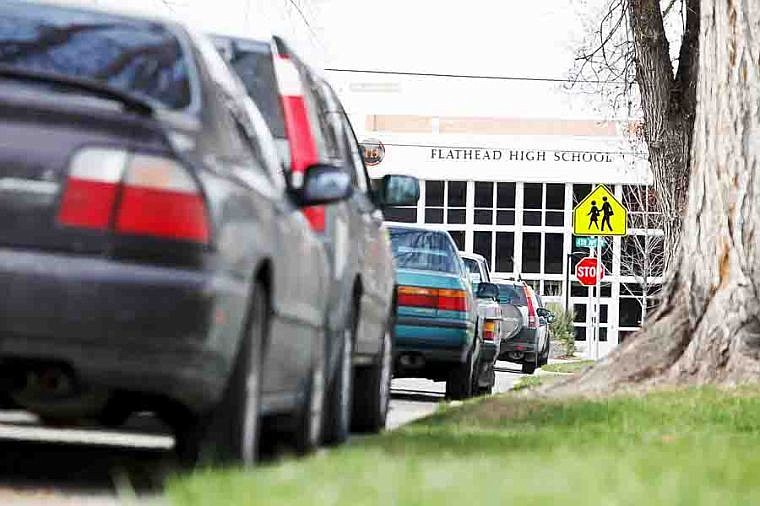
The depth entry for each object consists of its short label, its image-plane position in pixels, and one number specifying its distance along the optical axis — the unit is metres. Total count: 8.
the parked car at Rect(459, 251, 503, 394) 22.11
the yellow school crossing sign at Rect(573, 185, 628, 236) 32.41
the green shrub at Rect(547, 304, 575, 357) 58.40
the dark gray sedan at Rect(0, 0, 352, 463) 6.66
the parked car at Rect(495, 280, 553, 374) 34.84
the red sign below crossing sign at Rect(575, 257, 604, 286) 45.00
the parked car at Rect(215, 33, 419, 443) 9.81
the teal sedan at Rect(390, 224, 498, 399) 18.53
